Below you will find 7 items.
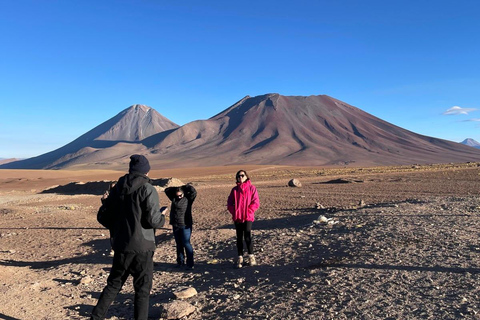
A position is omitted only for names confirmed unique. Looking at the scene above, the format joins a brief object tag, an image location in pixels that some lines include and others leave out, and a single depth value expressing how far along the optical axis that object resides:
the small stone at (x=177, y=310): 4.44
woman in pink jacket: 6.09
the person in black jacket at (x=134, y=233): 3.74
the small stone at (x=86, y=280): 5.94
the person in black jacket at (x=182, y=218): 6.46
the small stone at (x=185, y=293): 5.04
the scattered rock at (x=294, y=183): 27.23
